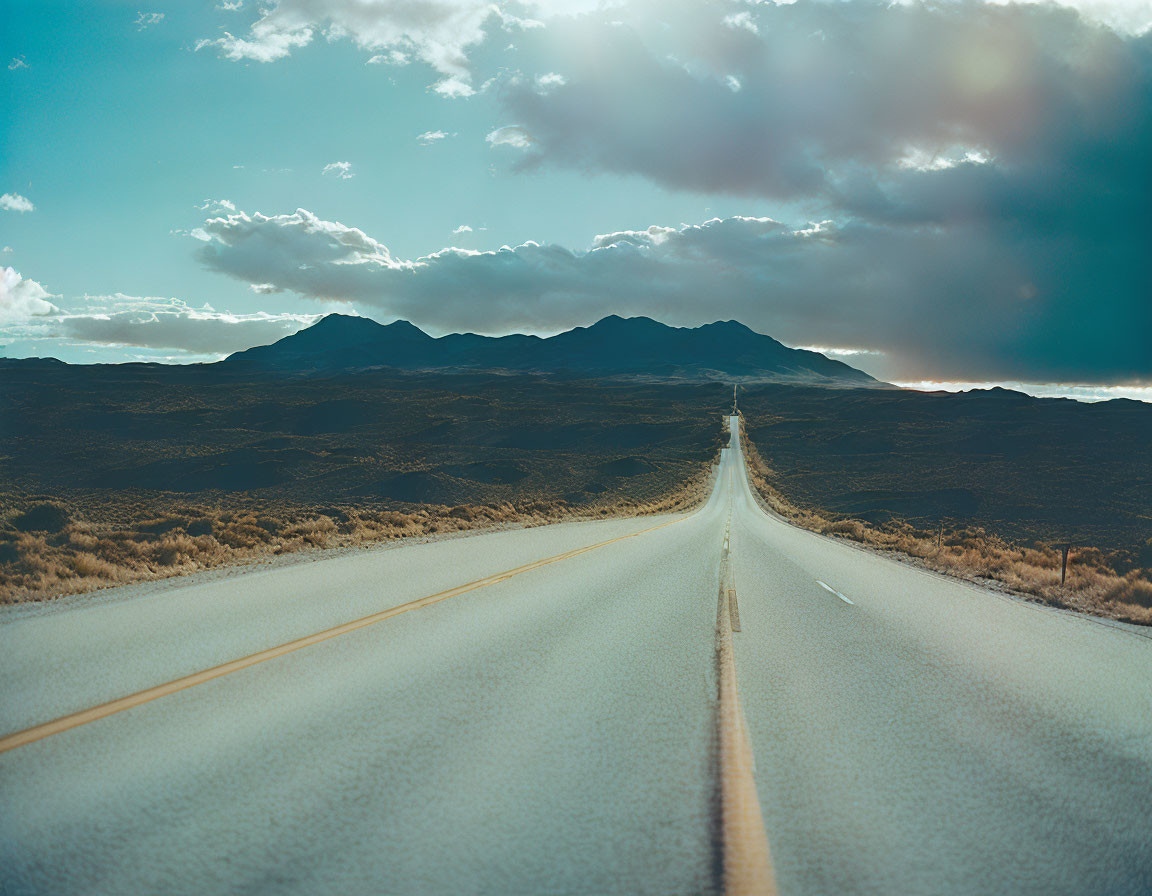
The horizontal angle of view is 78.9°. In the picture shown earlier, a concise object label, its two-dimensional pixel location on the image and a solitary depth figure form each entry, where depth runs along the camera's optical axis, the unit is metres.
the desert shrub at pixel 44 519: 26.23
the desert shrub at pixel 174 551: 13.79
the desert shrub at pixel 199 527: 21.68
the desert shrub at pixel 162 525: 23.30
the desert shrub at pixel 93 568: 11.88
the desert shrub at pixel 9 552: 13.20
